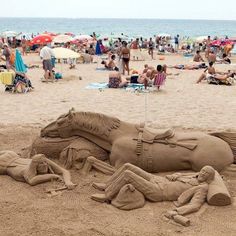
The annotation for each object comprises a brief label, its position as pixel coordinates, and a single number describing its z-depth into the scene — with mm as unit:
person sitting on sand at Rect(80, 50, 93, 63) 26289
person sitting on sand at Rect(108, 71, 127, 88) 16484
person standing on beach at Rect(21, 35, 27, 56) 33519
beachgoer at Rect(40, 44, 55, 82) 18078
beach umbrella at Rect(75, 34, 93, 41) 34819
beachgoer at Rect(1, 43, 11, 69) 19681
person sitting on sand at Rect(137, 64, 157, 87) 16133
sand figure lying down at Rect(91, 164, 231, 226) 5637
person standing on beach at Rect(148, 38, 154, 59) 30034
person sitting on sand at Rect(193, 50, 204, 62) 27203
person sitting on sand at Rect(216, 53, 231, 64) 26312
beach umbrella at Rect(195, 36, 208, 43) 37766
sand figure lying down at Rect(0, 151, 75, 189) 6434
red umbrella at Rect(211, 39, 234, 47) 33062
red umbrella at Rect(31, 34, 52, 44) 27547
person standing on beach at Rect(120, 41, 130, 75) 20219
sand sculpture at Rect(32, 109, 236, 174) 6508
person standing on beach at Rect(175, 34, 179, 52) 40600
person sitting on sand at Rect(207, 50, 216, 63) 23016
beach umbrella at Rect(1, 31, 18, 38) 38738
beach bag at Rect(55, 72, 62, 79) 19188
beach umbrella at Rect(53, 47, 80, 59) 19641
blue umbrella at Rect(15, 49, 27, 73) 15742
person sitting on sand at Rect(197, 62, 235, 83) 17641
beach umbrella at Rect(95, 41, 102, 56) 30291
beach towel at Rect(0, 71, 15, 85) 15876
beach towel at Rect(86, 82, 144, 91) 16234
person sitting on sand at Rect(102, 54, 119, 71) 22359
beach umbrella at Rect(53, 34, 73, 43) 29828
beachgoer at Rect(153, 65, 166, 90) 15547
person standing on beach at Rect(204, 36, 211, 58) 29050
